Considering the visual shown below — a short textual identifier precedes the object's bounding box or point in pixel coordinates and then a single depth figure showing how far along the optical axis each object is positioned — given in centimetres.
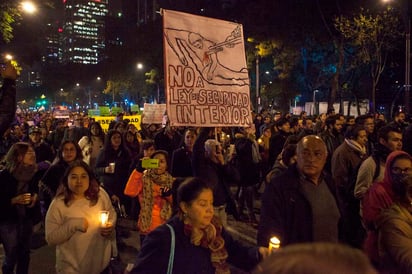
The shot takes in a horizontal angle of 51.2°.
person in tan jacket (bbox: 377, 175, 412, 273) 275
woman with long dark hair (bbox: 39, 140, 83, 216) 577
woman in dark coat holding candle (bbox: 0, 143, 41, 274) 459
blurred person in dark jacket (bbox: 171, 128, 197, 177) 614
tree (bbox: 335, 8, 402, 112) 2131
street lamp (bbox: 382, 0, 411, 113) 1742
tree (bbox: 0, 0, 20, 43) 1365
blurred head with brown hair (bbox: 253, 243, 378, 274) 114
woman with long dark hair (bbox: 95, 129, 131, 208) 718
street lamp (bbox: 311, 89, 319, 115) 3584
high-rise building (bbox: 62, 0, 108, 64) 18035
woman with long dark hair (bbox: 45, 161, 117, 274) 367
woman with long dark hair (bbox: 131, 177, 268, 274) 241
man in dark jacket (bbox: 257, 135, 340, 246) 310
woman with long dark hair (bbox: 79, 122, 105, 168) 877
